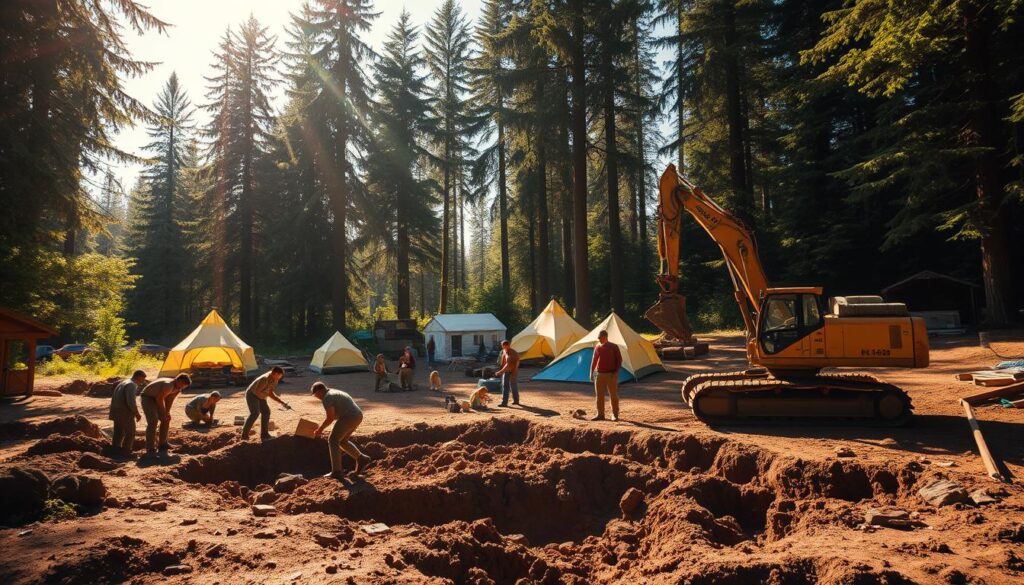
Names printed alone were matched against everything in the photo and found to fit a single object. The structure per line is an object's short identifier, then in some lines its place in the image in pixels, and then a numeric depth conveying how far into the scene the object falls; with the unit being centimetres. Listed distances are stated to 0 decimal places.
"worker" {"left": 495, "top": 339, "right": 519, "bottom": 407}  1215
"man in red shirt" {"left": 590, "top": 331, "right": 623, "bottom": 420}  997
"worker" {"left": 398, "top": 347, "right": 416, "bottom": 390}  1597
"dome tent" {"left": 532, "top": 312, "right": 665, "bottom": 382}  1550
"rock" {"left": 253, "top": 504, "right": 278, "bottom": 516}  618
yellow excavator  909
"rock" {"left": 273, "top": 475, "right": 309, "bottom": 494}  746
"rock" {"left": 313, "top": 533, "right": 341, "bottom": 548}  535
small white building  2448
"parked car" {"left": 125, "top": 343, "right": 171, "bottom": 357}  3202
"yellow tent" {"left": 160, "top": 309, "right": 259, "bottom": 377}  1809
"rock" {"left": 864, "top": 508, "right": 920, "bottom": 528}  525
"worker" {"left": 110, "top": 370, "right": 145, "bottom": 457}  833
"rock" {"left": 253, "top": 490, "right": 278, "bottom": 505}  700
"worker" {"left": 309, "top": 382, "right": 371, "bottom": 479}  751
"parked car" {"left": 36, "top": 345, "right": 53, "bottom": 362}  2960
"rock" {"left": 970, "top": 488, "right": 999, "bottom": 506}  548
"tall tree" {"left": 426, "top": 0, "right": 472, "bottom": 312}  3438
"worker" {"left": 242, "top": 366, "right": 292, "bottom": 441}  915
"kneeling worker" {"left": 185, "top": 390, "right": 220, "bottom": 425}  1079
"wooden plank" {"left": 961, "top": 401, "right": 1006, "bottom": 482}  613
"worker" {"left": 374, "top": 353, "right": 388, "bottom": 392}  1602
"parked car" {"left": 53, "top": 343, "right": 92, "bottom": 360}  3006
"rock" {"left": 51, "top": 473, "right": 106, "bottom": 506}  597
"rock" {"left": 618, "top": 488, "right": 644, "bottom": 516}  683
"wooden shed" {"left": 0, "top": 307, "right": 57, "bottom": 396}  1298
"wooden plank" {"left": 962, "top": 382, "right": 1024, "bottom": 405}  862
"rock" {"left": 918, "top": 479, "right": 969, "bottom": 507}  556
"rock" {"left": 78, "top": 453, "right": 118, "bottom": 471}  748
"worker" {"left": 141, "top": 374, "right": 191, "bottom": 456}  846
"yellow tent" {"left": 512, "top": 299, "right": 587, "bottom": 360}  1998
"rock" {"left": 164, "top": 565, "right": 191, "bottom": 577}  459
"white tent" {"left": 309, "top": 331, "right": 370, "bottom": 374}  2128
